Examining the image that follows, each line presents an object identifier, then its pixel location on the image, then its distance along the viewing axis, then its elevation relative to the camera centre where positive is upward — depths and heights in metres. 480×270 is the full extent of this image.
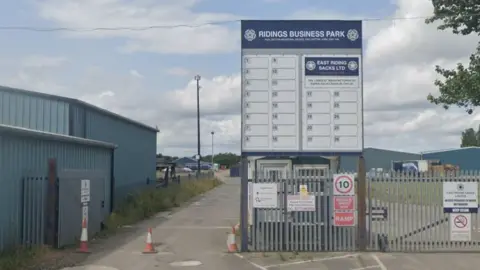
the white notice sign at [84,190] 18.15 -0.56
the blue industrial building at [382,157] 86.12 +2.06
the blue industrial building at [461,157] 82.50 +2.00
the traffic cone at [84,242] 16.64 -1.79
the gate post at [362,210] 15.88 -0.90
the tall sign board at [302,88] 16.78 +2.10
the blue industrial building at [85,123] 23.16 +1.86
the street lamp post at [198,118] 70.84 +5.76
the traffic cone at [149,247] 16.61 -1.90
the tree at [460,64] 20.31 +3.55
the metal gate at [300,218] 16.00 -1.11
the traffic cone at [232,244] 16.41 -1.79
